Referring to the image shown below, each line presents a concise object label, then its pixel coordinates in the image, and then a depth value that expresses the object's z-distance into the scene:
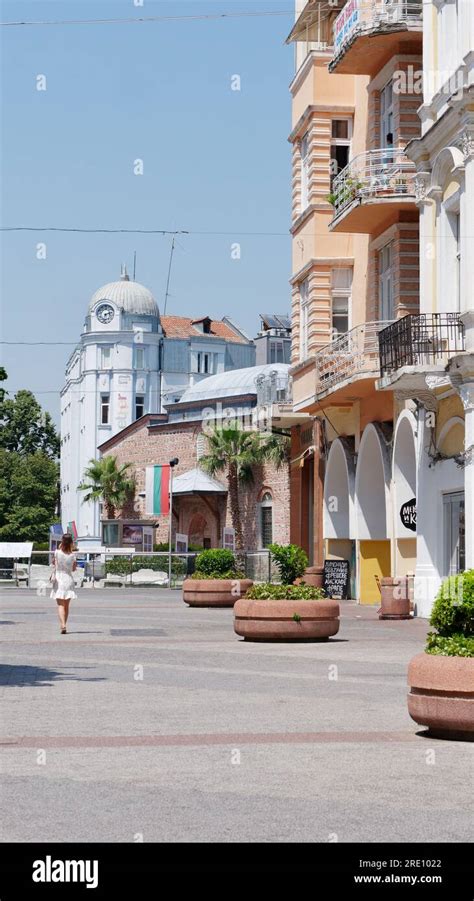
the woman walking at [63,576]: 23.03
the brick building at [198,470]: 67.38
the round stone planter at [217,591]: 33.47
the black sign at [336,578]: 36.69
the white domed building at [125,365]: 100.00
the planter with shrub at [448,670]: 10.23
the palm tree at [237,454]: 67.31
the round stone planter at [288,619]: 20.30
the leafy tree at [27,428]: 115.38
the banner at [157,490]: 74.75
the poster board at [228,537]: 56.47
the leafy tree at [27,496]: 104.00
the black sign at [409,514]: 30.04
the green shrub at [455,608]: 10.47
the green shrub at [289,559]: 28.16
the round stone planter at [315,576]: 37.75
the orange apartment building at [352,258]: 30.25
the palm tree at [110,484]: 84.50
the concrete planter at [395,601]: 27.30
